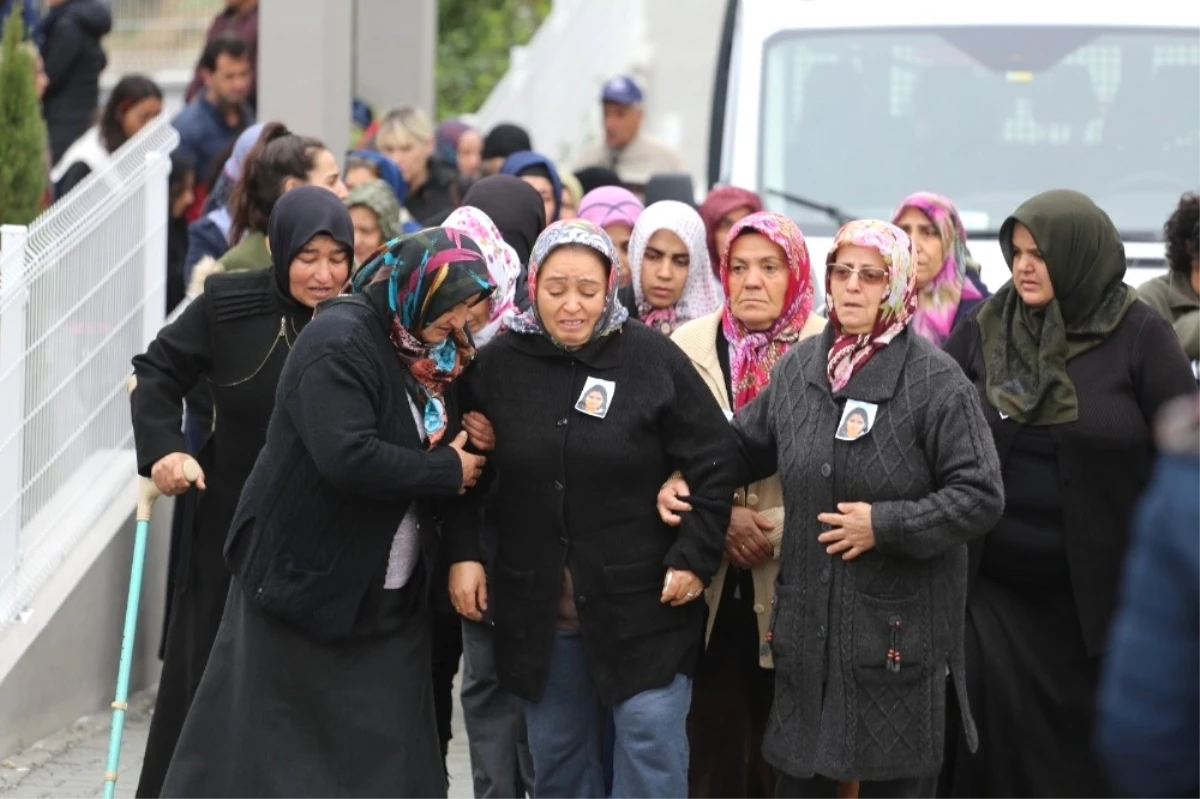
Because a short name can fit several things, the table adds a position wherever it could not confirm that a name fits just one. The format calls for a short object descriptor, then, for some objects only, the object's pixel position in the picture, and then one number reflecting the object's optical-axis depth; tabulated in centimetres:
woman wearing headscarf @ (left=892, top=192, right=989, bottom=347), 1466
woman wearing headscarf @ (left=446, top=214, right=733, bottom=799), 1115
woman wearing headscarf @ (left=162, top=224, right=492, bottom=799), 1053
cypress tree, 1816
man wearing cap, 2445
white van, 1769
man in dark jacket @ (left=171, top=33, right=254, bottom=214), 2212
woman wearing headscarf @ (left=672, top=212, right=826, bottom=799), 1203
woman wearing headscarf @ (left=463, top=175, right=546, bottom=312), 1387
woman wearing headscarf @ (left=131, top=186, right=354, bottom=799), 1226
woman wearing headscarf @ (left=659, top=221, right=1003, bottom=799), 1080
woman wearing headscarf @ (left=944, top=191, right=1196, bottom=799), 1205
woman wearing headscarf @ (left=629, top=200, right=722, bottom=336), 1416
